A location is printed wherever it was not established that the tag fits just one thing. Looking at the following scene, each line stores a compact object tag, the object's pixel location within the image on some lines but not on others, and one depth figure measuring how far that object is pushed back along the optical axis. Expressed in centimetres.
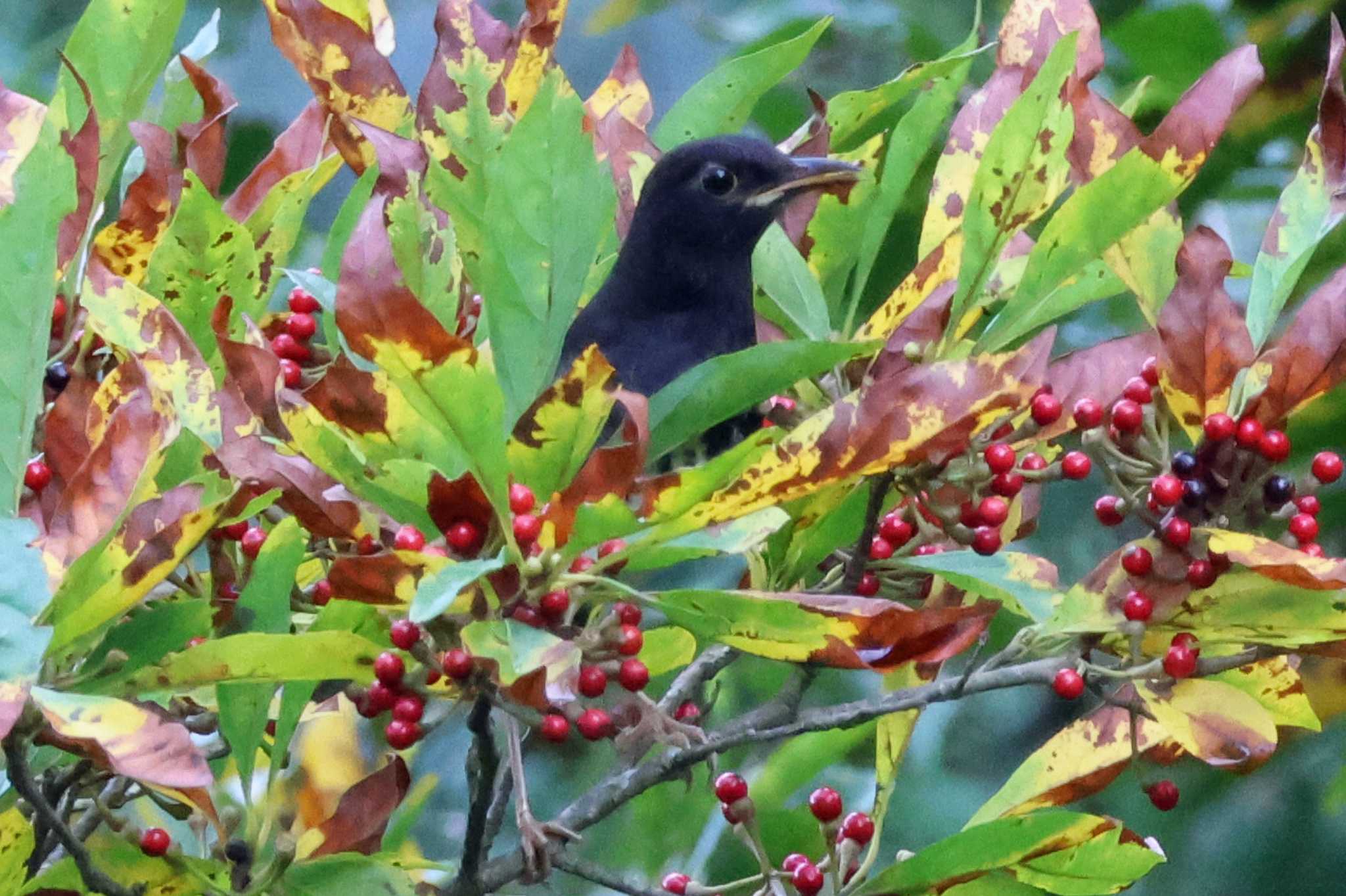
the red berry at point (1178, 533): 365
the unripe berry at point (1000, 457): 367
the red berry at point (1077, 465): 369
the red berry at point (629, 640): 363
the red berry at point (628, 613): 364
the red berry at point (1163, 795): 371
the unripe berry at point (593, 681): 364
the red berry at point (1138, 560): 365
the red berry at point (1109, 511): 367
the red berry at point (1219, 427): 365
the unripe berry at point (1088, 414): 367
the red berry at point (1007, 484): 369
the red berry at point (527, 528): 361
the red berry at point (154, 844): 366
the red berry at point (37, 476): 366
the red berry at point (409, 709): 365
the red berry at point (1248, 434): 365
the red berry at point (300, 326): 377
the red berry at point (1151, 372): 368
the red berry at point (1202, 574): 365
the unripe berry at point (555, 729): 364
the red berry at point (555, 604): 362
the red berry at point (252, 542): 368
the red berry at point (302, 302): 377
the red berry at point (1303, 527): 366
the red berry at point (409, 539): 361
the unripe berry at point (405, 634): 361
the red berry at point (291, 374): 371
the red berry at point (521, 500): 361
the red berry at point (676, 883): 374
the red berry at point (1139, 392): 367
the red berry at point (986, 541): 369
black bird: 393
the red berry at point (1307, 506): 366
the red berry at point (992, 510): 368
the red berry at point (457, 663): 361
